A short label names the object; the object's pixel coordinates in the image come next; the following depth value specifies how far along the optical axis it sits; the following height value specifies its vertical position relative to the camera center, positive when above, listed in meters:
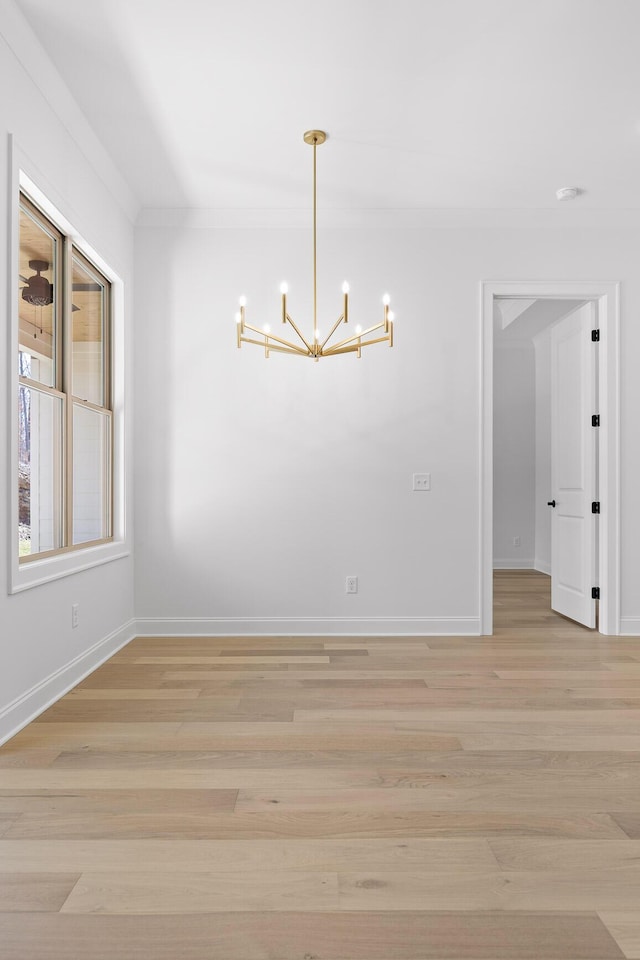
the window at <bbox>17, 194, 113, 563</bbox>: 3.02 +0.43
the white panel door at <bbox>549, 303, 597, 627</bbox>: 4.57 +0.08
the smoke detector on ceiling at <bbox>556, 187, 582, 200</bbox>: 4.13 +1.83
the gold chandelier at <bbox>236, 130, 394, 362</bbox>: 3.41 +0.73
